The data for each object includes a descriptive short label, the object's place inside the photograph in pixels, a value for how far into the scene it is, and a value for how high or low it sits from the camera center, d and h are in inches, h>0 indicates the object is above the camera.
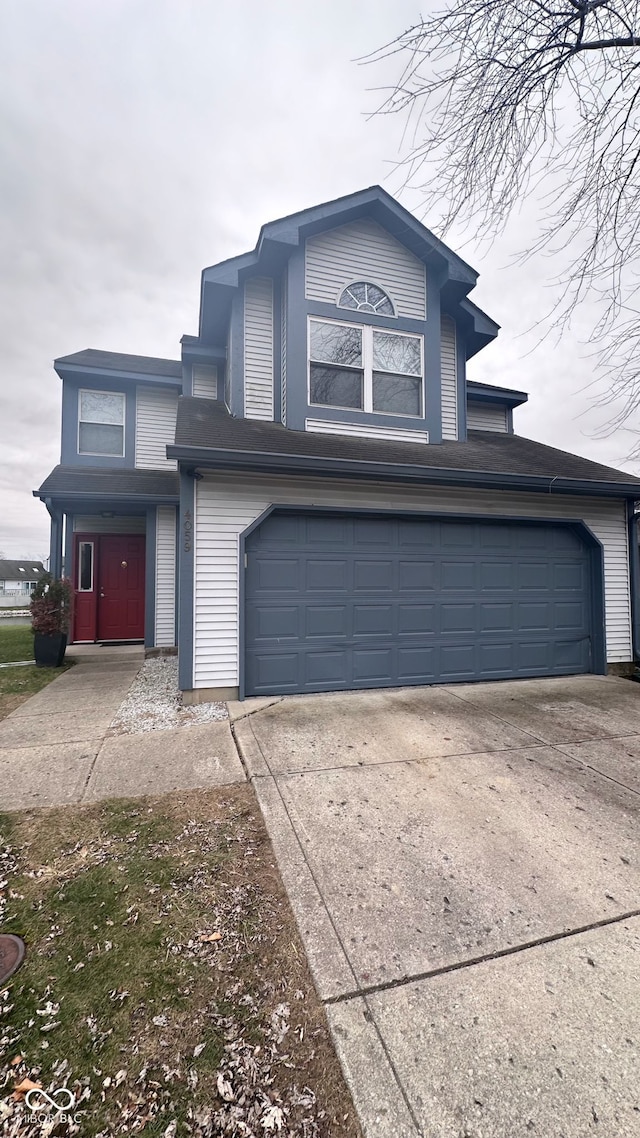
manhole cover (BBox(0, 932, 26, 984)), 71.2 -61.2
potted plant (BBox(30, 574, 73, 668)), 288.8 -19.9
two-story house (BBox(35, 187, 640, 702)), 213.8 +49.4
